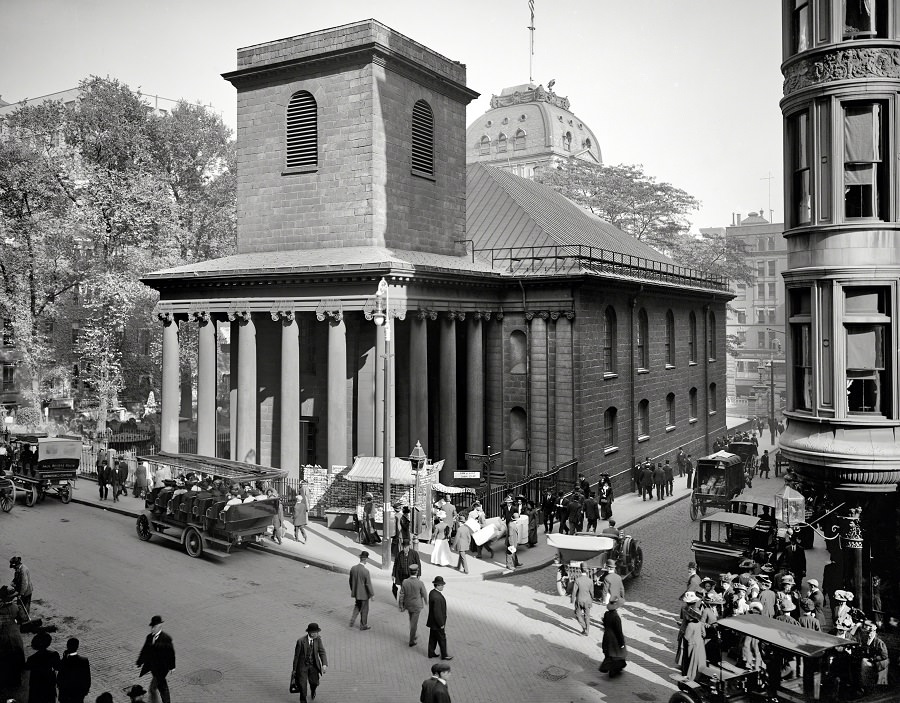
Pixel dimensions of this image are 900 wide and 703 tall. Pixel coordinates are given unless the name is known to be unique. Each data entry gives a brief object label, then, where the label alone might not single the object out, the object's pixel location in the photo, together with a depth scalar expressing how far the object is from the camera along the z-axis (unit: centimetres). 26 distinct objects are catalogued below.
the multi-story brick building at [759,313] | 7731
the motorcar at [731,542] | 1980
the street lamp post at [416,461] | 2394
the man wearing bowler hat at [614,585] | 1673
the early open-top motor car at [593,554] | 1867
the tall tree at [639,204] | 6303
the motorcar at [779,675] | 1137
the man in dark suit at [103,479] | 2858
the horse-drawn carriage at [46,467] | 2806
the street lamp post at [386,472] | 2067
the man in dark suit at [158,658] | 1229
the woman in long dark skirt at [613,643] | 1429
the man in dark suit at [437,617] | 1459
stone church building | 2827
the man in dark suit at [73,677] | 1134
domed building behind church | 13150
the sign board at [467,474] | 2780
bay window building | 1588
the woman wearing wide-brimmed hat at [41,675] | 1159
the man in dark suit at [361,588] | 1614
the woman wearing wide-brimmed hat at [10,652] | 1302
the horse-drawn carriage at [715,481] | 2880
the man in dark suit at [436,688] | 1090
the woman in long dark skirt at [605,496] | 2731
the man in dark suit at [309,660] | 1270
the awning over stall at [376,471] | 2502
